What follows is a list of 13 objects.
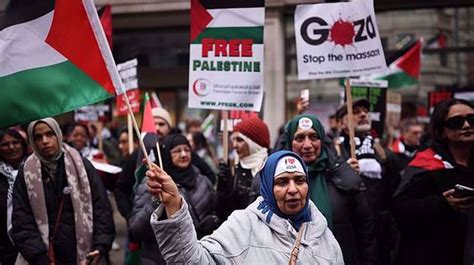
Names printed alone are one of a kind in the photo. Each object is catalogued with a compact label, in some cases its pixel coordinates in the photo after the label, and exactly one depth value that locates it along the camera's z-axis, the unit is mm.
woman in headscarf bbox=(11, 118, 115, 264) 4988
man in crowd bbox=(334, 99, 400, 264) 6426
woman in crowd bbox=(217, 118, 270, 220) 5840
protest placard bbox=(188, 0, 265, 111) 5965
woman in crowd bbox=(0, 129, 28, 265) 5441
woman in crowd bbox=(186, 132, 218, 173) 10047
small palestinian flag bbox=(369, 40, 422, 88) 10734
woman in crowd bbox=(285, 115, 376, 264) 4699
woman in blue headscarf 3045
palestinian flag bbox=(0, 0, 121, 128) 3859
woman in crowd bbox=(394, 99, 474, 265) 4562
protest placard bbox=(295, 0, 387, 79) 6008
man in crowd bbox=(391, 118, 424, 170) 8080
